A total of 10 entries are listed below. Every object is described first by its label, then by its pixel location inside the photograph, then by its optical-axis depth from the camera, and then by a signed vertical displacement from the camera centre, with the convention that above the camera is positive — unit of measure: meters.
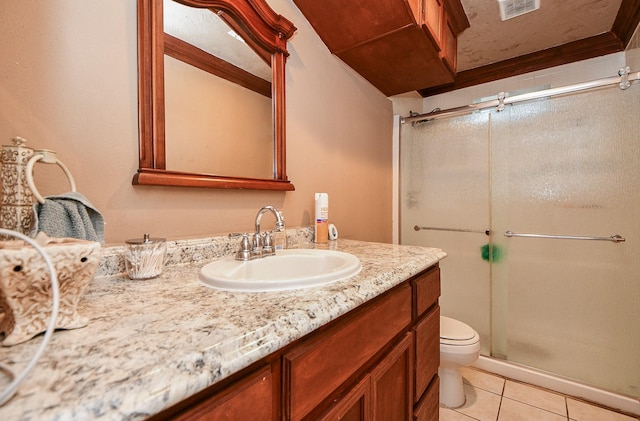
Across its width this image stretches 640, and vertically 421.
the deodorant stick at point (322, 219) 1.27 -0.05
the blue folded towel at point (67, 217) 0.52 -0.02
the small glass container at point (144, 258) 0.65 -0.12
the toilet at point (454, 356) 1.38 -0.74
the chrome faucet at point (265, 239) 0.92 -0.10
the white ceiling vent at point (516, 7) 1.53 +1.12
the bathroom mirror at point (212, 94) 0.79 +0.39
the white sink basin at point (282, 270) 0.59 -0.16
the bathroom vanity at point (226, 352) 0.28 -0.18
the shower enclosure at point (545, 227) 1.51 -0.13
